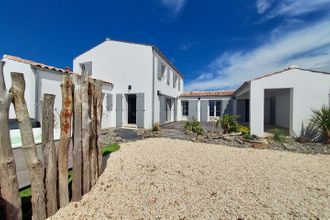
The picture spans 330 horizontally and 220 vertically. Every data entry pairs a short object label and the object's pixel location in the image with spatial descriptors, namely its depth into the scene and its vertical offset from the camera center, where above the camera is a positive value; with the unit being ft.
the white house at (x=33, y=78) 27.45 +5.09
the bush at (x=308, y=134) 28.12 -4.29
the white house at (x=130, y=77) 41.14 +8.19
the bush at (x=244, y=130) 29.87 -3.88
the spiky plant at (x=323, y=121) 26.00 -1.93
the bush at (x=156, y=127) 37.27 -4.13
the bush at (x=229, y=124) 31.48 -2.94
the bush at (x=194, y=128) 32.31 -3.89
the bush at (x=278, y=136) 27.27 -4.47
